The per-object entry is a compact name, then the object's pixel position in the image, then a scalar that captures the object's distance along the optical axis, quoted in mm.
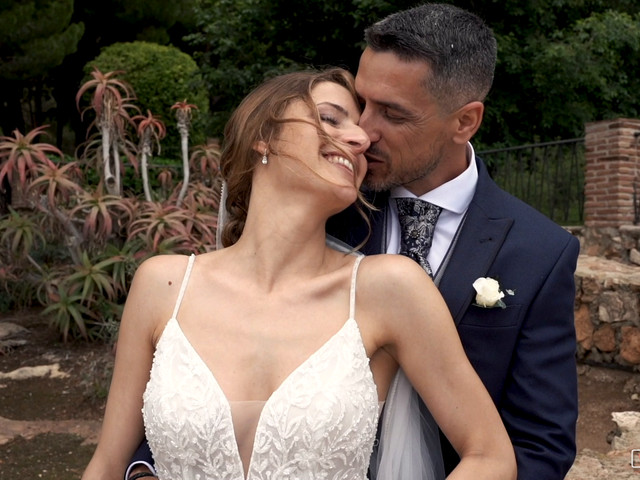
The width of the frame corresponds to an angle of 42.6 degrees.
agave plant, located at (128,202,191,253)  6777
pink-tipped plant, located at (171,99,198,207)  7172
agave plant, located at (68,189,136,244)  7046
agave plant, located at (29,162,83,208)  6992
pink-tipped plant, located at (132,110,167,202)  7094
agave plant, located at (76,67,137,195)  7016
